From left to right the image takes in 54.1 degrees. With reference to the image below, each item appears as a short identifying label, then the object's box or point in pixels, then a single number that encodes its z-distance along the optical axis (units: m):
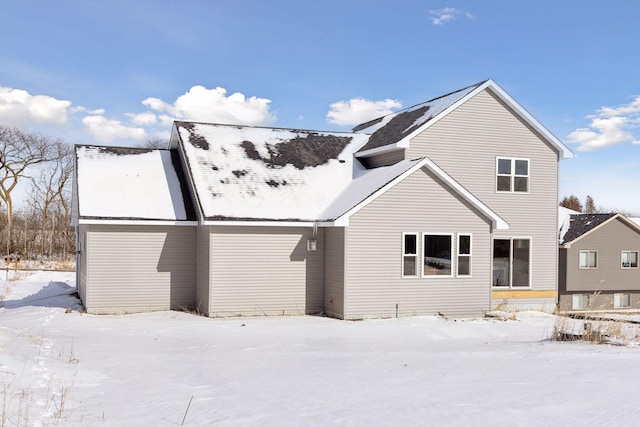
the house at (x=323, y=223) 17.86
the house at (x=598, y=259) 36.31
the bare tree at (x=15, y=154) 46.56
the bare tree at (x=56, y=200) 49.14
